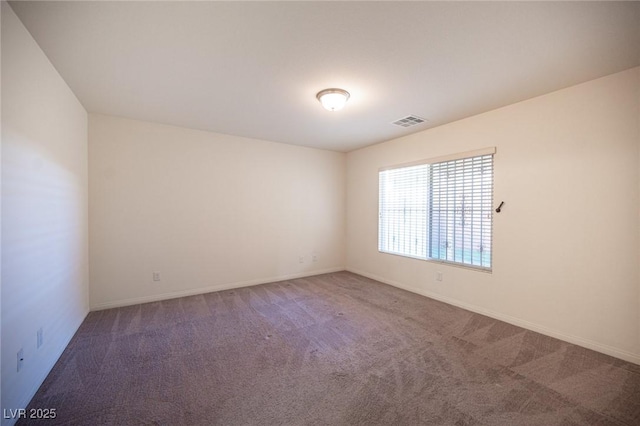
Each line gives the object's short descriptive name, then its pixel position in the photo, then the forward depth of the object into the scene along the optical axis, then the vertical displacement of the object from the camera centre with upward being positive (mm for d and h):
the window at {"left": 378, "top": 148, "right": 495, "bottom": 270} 3270 +18
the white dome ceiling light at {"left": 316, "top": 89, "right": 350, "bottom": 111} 2559 +1124
